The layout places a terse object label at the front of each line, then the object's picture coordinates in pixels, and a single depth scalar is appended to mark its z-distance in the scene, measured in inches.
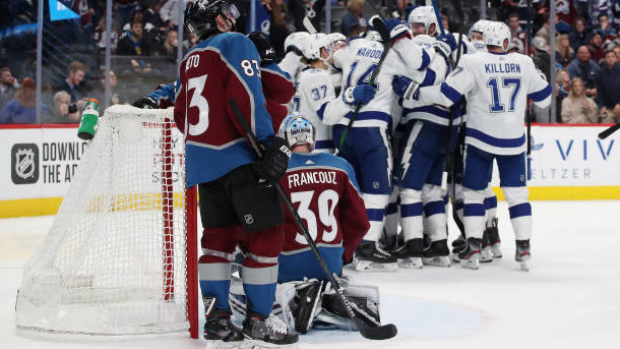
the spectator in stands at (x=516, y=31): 730.8
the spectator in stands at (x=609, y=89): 717.3
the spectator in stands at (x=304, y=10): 697.6
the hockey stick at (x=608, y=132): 296.5
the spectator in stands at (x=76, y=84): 629.6
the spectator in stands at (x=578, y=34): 749.9
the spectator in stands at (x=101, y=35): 651.5
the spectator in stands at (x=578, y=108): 698.8
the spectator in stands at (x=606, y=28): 756.6
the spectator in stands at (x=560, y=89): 696.4
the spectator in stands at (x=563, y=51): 726.5
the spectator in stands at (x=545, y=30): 703.1
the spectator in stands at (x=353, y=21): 708.7
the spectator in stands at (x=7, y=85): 615.2
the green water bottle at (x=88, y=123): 287.1
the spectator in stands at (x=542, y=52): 697.0
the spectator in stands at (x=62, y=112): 614.9
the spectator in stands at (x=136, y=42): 672.4
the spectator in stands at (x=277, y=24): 706.8
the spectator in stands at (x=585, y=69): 729.0
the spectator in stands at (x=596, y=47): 748.2
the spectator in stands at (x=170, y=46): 667.4
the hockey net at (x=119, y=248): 272.8
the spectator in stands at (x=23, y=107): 609.6
